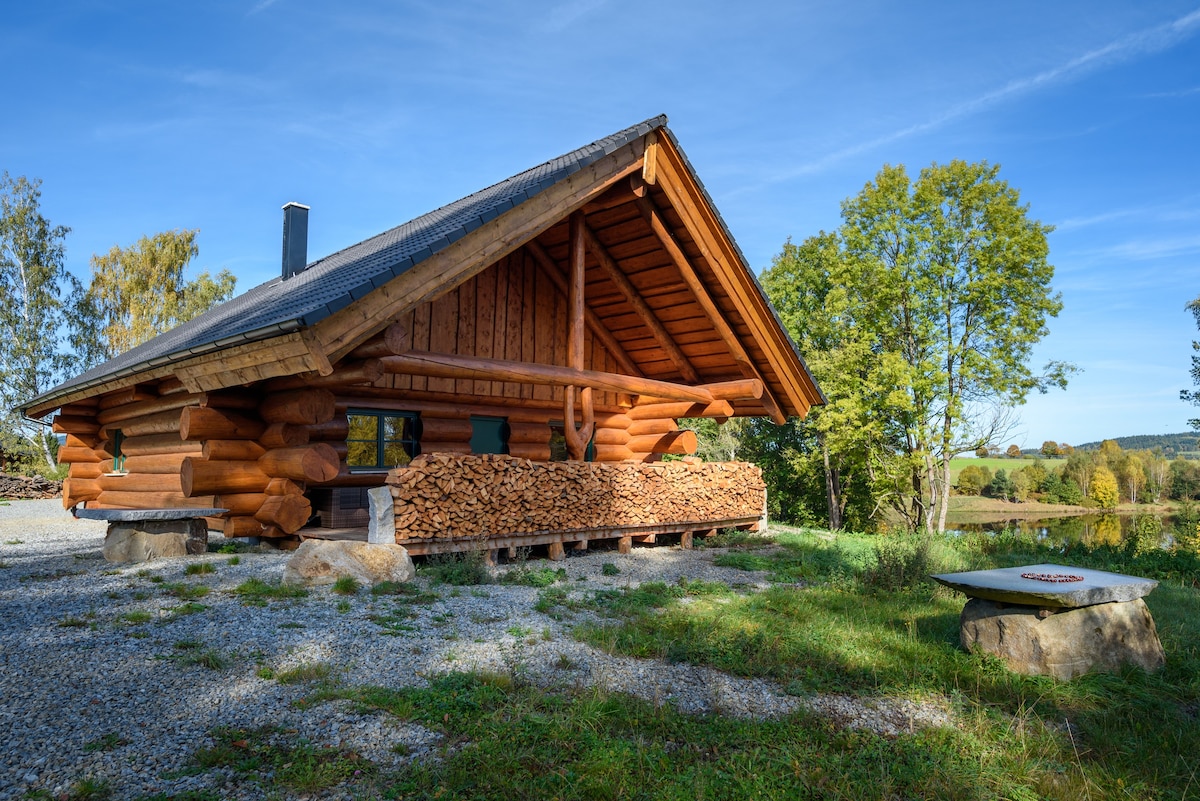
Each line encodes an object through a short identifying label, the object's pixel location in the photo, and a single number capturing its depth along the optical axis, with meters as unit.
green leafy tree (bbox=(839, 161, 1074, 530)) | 22.83
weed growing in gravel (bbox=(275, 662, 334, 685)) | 4.25
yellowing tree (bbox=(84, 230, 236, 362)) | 30.77
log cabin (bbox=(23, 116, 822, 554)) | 8.04
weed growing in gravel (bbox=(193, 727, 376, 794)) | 3.11
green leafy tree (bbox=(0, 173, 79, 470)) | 27.58
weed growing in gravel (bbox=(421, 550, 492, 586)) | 7.49
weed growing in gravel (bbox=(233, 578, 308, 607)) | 6.19
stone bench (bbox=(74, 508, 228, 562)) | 8.23
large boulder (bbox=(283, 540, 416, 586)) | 6.96
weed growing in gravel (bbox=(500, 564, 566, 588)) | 7.73
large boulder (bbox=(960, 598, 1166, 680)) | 5.06
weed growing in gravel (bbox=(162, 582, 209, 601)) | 6.23
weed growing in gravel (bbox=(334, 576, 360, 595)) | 6.68
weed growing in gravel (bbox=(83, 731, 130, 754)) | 3.28
